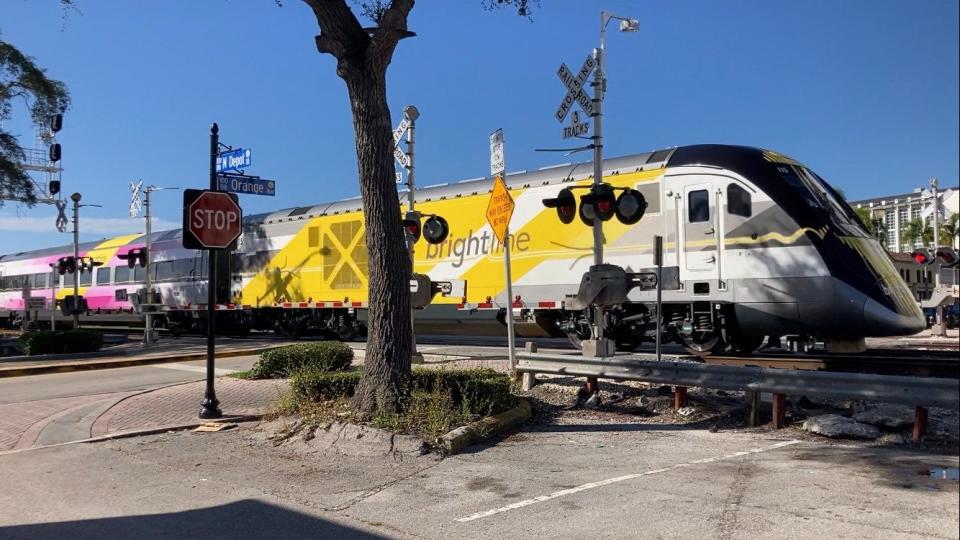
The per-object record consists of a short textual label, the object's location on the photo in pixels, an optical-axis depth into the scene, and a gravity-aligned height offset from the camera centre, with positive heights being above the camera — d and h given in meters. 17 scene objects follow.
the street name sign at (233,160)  17.89 +3.51
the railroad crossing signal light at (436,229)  17.05 +1.58
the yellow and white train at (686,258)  10.77 +0.69
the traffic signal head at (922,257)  16.79 +0.84
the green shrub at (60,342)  17.53 -1.09
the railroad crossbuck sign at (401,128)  14.61 +3.44
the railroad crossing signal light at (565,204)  11.25 +1.42
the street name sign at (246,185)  12.88 +2.12
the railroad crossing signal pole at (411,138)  14.58 +3.24
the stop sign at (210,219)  9.07 +1.01
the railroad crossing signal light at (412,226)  14.01 +1.38
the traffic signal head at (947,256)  15.73 +0.82
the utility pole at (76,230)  28.24 +2.76
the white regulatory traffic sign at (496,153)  11.01 +2.20
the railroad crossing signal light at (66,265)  32.31 +1.51
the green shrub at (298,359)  11.83 -1.05
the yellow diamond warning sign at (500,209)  10.48 +1.28
